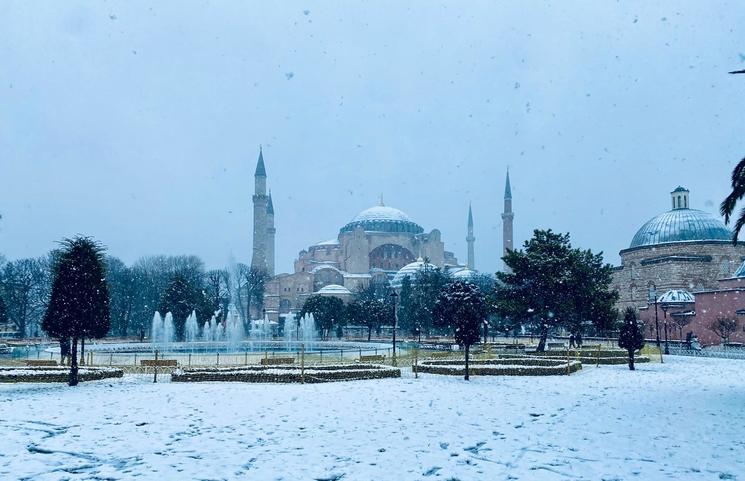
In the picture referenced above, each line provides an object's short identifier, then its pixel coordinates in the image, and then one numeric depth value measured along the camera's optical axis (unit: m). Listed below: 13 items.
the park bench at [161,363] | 17.00
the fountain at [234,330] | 35.27
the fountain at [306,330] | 43.91
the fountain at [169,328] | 36.68
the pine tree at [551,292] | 25.77
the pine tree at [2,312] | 28.50
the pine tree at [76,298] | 13.70
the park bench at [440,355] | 20.91
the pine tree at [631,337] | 18.33
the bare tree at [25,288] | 43.59
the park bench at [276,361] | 17.72
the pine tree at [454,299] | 33.22
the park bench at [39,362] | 17.08
